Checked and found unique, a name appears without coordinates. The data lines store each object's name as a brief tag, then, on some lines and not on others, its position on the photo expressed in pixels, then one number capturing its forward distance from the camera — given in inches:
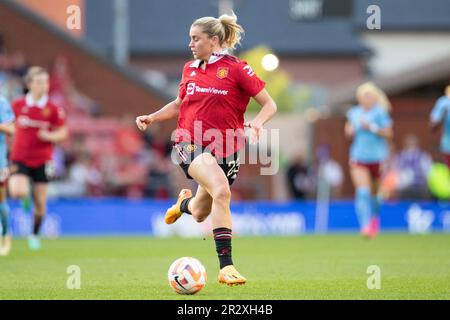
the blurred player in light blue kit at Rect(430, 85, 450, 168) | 700.0
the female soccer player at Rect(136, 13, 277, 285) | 401.4
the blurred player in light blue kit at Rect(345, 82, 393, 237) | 764.0
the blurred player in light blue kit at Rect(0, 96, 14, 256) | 564.4
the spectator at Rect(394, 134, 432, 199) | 1079.0
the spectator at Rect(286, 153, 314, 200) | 1090.1
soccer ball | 372.5
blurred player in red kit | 649.6
